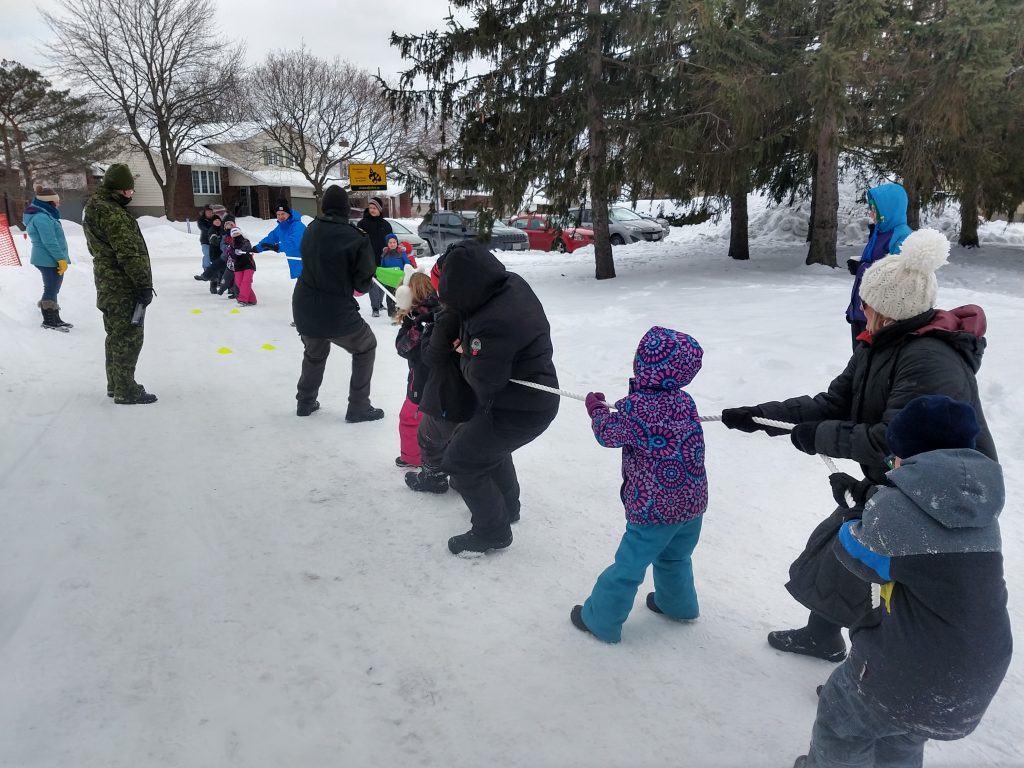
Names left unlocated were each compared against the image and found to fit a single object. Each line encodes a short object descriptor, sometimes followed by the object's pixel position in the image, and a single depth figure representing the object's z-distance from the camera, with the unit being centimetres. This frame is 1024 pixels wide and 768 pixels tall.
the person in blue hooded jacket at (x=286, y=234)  1050
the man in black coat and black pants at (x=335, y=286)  574
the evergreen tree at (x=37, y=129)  2666
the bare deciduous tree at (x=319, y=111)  3600
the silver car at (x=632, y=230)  2169
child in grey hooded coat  175
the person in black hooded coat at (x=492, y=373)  349
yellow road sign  1376
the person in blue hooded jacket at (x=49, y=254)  916
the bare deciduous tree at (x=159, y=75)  3284
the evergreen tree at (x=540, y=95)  1261
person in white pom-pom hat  228
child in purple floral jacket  279
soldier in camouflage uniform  603
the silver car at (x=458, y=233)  2069
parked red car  2078
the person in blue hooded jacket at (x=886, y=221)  498
